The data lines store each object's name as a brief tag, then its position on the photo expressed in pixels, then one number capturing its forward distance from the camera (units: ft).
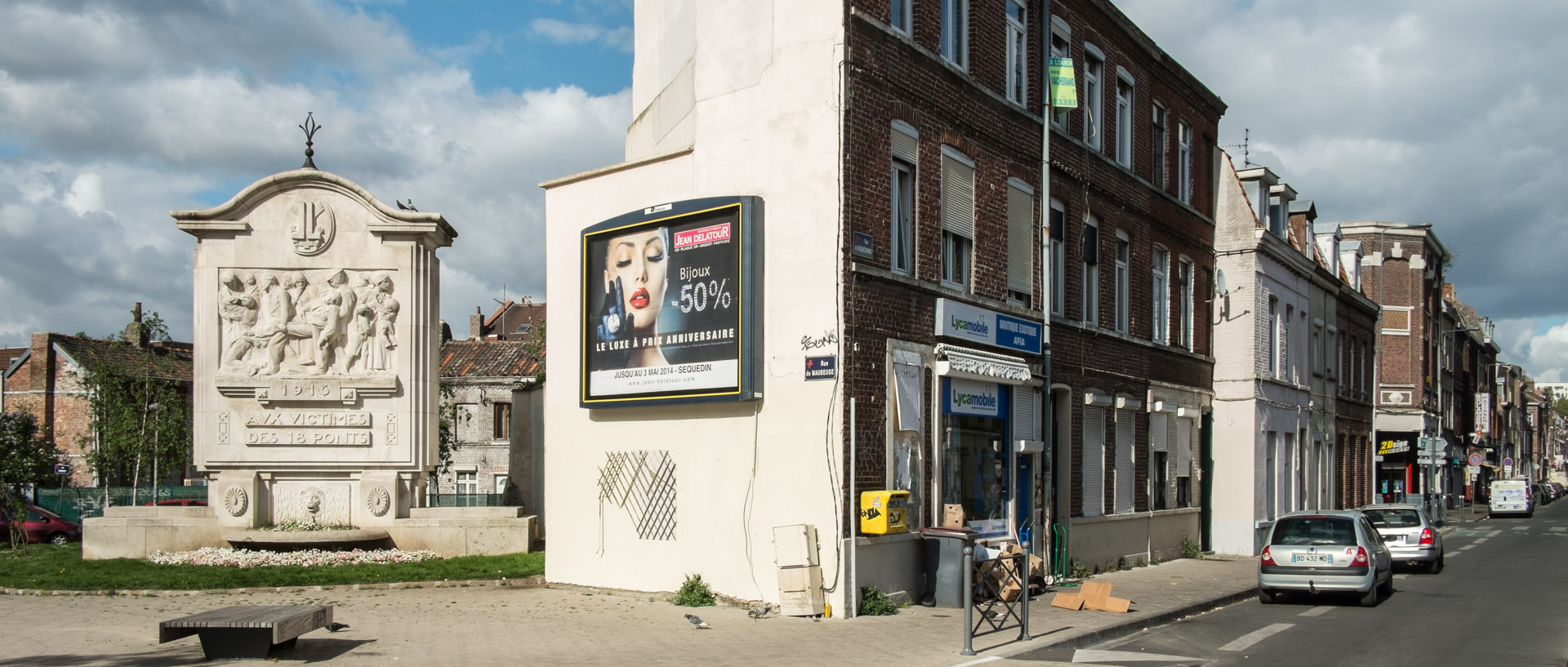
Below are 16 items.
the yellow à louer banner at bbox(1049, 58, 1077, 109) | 62.80
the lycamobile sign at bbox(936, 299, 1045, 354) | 52.16
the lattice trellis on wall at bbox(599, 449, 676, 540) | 51.34
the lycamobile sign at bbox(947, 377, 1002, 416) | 53.31
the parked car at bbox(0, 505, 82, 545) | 103.24
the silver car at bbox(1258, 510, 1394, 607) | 55.11
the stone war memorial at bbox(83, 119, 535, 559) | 64.54
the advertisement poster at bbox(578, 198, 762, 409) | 47.83
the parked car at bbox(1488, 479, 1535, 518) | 193.36
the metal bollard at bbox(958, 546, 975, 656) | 36.29
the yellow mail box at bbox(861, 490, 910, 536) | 45.16
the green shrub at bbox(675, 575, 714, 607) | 47.88
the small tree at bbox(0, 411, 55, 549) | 127.65
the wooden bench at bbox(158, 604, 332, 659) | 32.89
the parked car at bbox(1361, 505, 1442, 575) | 76.54
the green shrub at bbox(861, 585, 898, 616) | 45.80
